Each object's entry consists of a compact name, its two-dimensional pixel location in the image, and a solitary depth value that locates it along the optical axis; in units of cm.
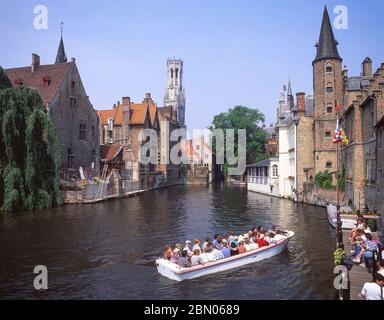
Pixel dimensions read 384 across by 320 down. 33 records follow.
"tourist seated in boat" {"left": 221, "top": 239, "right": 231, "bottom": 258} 1659
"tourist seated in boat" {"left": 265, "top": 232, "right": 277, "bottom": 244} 1889
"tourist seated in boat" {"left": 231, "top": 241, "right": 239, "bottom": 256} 1695
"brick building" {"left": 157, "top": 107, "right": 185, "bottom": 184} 7781
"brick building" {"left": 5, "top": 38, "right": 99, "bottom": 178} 4316
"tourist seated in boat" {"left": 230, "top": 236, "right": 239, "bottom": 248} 1795
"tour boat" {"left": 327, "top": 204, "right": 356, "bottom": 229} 2302
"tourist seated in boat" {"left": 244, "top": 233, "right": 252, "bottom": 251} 1767
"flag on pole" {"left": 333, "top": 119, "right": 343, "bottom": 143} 2122
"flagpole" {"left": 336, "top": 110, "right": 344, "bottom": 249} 1677
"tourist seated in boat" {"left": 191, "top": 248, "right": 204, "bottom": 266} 1534
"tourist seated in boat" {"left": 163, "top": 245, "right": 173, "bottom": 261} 1583
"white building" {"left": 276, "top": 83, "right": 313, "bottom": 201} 4331
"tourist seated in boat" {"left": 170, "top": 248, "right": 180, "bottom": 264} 1523
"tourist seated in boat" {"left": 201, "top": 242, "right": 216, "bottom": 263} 1570
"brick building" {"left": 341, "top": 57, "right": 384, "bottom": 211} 2328
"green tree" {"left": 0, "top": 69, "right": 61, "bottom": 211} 3130
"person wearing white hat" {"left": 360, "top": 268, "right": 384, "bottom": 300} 1021
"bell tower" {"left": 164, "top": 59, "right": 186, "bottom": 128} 14962
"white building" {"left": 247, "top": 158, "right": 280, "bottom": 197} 5054
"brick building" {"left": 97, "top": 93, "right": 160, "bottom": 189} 5865
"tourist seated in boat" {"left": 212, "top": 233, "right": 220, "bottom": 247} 1733
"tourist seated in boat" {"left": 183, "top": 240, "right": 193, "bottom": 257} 1608
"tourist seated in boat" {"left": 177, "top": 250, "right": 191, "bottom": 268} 1496
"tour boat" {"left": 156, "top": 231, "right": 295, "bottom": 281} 1477
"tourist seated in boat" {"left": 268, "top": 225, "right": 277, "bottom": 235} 2025
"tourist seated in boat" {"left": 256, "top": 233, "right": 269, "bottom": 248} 1816
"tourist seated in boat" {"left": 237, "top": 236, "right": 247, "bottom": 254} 1715
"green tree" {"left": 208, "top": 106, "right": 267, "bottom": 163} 7719
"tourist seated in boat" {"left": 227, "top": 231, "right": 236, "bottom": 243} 1863
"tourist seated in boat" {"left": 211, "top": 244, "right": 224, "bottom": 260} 1614
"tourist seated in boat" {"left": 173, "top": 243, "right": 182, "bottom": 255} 1589
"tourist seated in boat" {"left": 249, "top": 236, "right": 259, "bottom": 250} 1781
